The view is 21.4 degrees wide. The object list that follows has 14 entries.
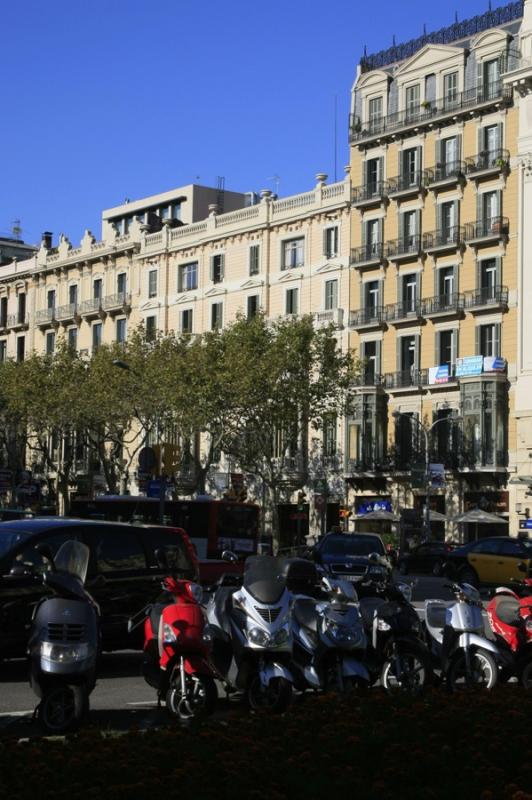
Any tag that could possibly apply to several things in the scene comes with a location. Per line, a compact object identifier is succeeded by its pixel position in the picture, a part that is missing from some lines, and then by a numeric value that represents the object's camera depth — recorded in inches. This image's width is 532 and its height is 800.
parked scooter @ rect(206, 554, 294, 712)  479.2
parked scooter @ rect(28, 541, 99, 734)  426.3
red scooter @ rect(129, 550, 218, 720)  449.4
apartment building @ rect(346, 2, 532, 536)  2185.0
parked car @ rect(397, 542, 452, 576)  1817.2
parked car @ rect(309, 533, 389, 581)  1159.6
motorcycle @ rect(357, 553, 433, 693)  518.0
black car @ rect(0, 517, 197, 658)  583.5
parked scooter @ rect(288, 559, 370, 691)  506.0
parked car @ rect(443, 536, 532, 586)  1453.0
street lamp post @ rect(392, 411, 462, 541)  2130.9
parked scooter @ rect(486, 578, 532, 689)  550.0
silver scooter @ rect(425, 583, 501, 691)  525.7
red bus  1674.5
